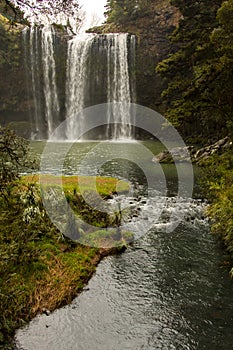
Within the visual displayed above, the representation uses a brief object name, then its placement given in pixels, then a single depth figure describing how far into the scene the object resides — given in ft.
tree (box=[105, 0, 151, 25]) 159.74
